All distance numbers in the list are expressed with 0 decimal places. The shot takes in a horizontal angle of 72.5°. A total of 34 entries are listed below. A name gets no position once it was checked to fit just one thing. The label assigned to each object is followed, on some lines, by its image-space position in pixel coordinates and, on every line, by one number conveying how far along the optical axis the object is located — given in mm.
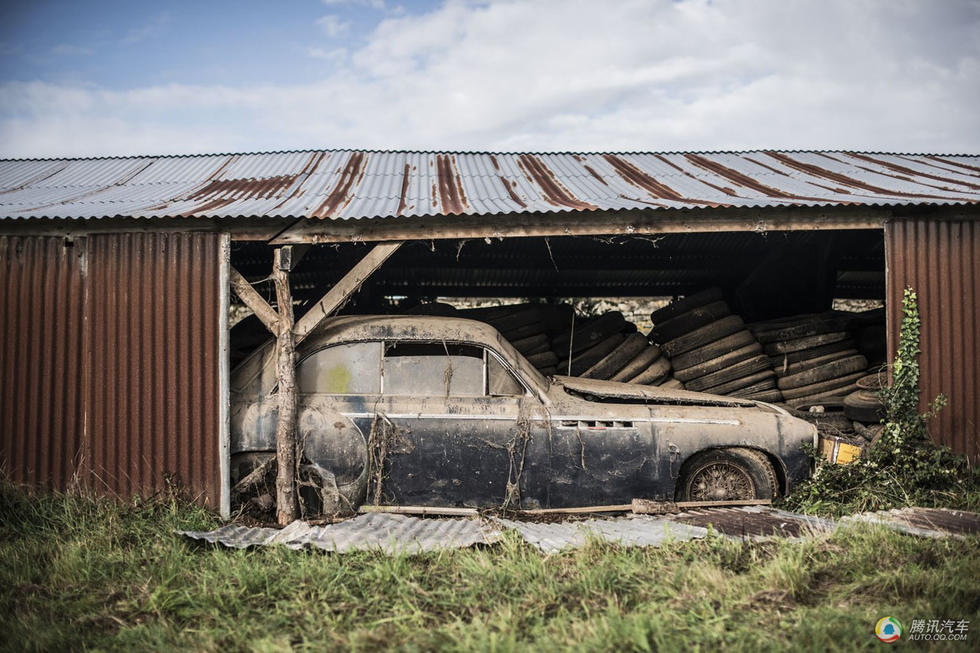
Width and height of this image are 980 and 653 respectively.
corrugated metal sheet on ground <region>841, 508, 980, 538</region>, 4457
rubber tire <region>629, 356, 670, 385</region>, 7734
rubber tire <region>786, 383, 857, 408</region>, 7719
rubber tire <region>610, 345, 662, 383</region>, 7785
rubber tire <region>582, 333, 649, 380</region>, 7836
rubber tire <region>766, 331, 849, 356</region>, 7941
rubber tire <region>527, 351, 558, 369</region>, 8031
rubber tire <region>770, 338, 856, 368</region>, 7988
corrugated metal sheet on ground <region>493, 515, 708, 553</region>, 4395
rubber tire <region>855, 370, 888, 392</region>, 6505
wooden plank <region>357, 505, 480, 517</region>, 5273
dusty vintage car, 5309
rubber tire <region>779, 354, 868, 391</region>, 7797
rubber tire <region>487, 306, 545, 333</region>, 8234
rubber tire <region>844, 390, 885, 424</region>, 6312
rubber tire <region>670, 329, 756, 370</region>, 7883
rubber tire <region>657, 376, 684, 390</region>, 7622
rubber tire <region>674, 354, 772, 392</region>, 7781
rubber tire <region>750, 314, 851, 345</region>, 8023
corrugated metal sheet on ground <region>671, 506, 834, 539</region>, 4566
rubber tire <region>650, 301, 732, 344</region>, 8133
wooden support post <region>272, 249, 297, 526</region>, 5289
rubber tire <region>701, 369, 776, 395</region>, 7766
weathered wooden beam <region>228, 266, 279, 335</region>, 5602
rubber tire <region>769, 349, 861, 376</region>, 7895
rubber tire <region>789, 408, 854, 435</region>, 6742
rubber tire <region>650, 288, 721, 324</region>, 8250
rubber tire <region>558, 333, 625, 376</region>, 8094
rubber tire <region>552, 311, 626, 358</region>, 8336
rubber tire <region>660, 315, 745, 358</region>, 7996
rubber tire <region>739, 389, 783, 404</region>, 7720
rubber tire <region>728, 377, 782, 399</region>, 7703
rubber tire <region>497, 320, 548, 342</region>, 8188
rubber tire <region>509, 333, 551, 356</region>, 8086
